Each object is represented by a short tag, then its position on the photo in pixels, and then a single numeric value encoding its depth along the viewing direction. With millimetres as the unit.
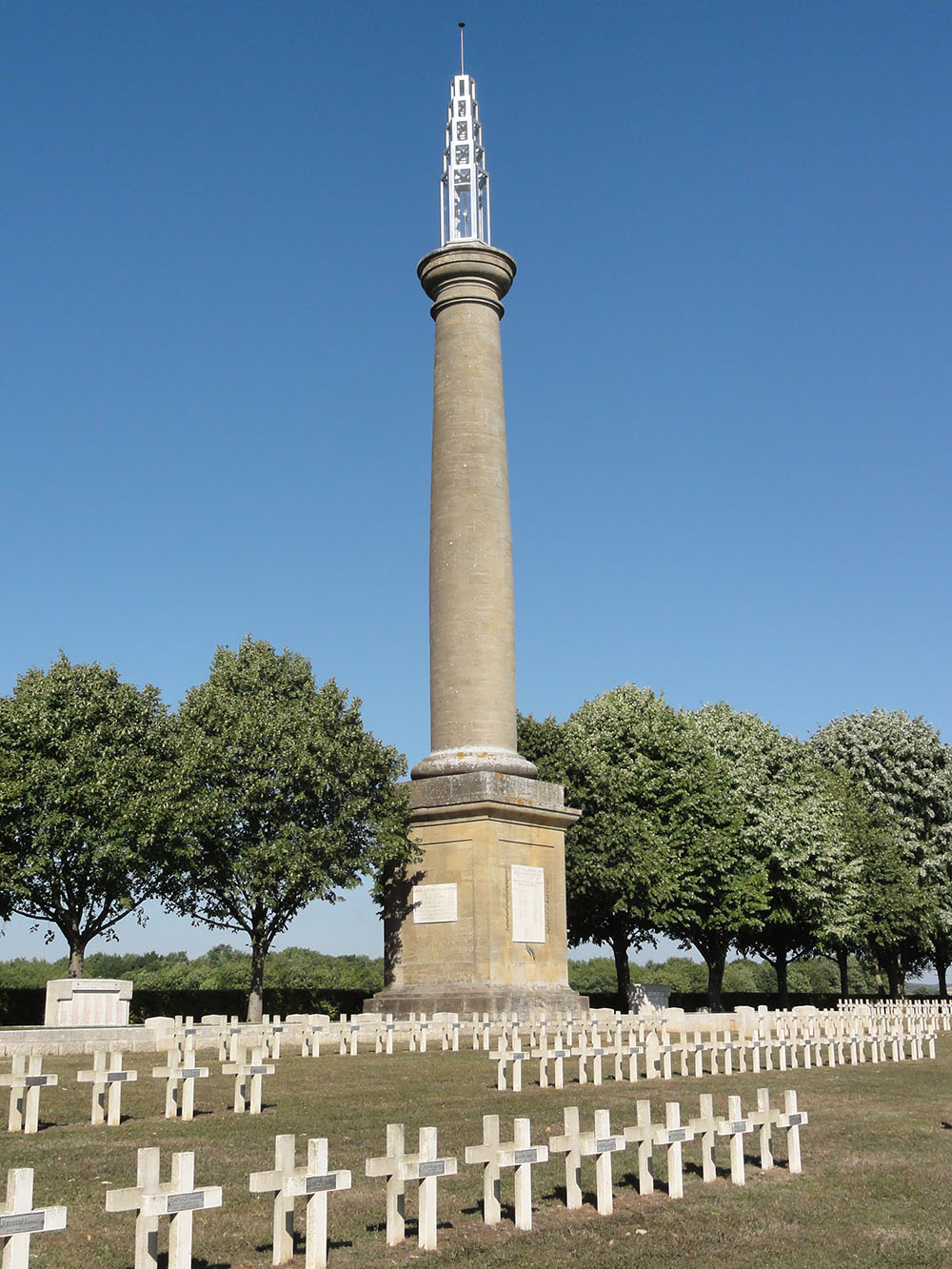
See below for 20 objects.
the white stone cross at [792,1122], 10820
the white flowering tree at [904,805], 55625
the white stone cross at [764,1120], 10820
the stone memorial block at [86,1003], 26953
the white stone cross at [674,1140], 9617
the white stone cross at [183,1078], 14070
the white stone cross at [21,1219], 5980
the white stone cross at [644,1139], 9555
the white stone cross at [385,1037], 23667
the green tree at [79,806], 33594
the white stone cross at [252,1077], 14391
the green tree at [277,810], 33156
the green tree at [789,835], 47188
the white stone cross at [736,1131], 10188
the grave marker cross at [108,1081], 13617
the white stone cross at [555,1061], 17234
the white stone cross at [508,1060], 16531
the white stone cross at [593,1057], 17953
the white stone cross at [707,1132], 10078
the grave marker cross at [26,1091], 12899
